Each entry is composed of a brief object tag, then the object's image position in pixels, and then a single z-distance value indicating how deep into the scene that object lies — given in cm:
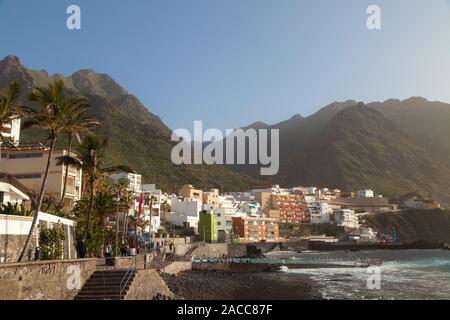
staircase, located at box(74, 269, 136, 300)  2011
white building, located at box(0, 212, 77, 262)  2075
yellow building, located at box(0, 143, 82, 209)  4844
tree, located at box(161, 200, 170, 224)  10488
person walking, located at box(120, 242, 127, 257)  3616
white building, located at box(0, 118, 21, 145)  3997
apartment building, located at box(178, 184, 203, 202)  12481
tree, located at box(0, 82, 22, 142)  2225
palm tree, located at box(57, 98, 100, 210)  2717
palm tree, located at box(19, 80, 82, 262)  2467
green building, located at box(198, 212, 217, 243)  9944
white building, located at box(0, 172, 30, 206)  3362
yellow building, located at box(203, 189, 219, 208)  12799
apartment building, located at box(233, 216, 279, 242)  12631
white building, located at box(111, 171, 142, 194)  11440
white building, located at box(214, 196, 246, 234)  11638
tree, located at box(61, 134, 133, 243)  3412
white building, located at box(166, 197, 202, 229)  10738
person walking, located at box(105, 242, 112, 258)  3372
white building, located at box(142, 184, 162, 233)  8960
